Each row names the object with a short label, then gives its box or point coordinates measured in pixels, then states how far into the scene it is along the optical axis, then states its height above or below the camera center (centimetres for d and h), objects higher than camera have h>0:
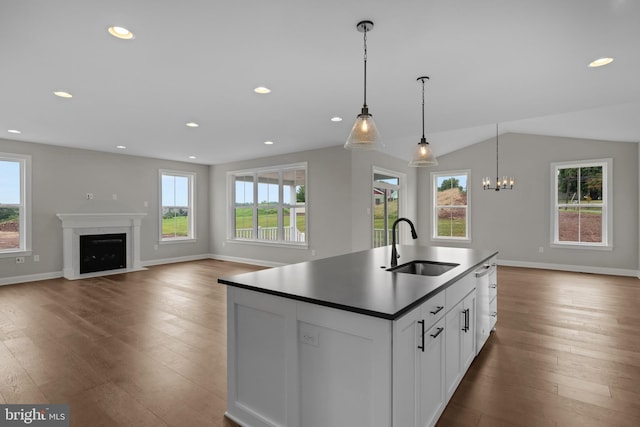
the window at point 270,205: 715 +14
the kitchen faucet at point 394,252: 258 -33
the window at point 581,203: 672 +15
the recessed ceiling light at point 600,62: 278 +126
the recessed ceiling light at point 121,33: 229 +125
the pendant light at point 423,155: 335 +55
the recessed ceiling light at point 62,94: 352 +125
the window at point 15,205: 576 +10
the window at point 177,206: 800 +11
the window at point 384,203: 709 +16
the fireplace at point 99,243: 629 -65
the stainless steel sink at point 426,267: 269 -48
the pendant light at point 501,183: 688 +58
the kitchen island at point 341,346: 146 -68
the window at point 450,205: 843 +14
